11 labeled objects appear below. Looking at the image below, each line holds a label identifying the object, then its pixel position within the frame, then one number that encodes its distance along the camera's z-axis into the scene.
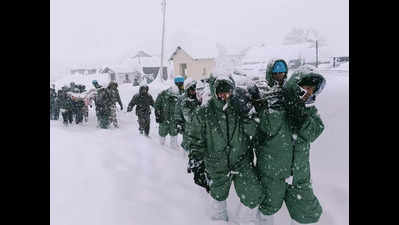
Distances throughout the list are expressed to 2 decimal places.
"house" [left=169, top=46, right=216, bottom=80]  27.52
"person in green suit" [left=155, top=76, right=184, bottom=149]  7.91
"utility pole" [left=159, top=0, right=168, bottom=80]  20.75
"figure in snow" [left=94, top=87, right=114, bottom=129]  10.93
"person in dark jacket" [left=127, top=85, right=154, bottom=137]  9.30
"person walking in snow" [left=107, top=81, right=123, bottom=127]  11.01
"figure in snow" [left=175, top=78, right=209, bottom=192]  3.62
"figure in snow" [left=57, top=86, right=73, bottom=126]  11.93
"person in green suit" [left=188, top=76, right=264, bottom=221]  3.44
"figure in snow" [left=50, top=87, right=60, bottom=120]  13.46
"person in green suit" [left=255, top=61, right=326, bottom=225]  3.26
